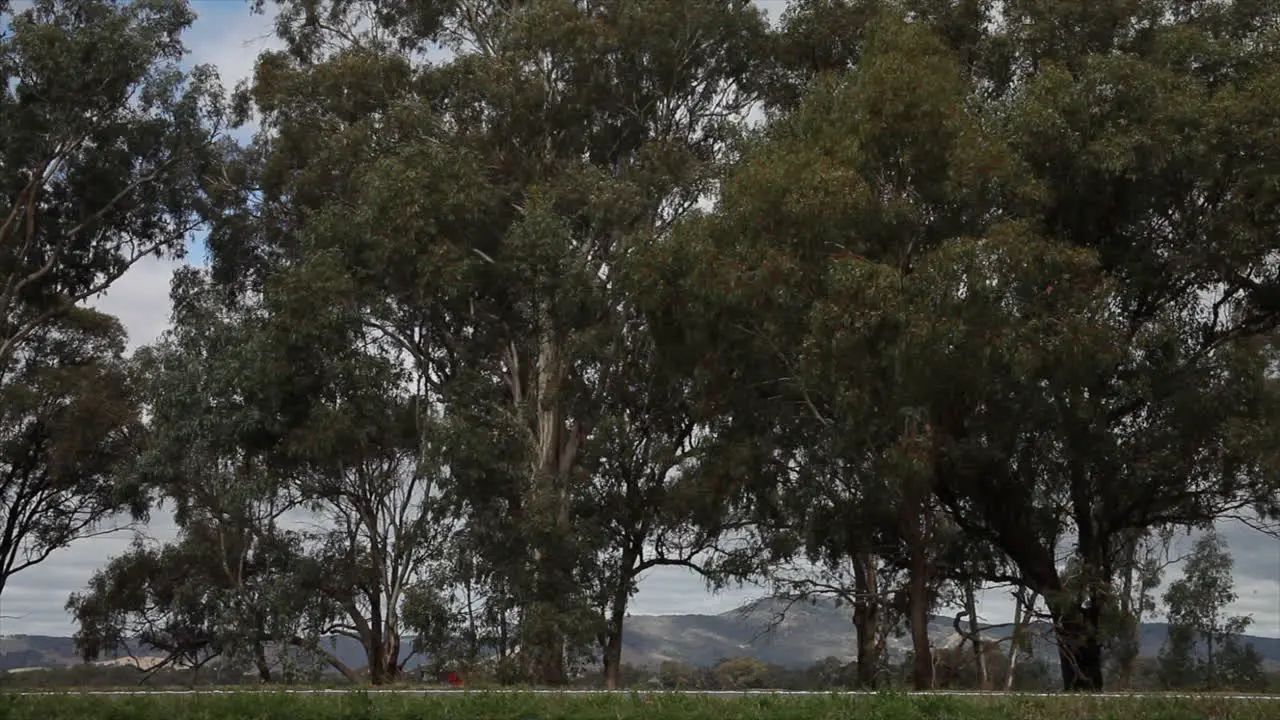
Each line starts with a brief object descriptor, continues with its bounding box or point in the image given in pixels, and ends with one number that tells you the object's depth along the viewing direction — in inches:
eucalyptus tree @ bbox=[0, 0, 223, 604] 1206.3
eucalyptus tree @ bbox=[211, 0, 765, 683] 989.8
